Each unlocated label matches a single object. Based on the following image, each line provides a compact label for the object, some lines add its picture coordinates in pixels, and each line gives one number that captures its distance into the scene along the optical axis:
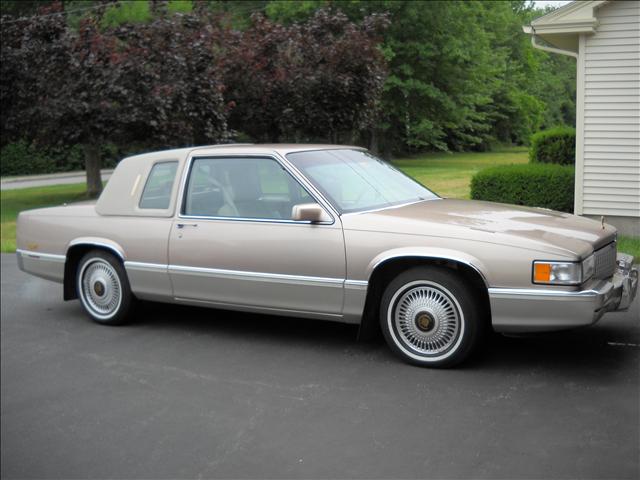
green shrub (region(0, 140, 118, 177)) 38.53
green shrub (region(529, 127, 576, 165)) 14.59
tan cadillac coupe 5.39
